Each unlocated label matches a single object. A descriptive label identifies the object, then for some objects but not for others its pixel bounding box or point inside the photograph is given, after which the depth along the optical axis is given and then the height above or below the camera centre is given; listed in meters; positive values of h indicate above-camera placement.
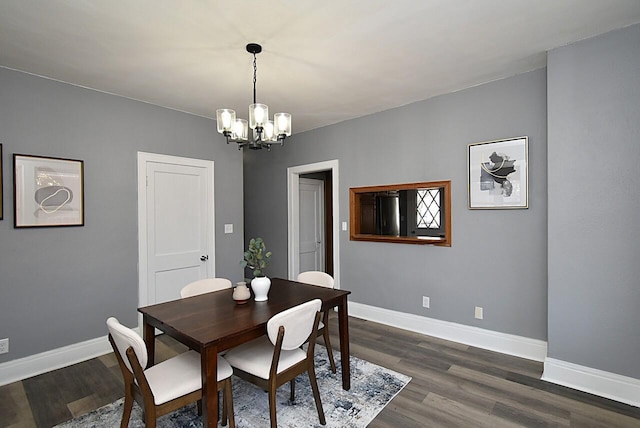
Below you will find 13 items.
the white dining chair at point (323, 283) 2.58 -0.64
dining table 1.57 -0.63
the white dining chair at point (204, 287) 2.48 -0.60
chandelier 2.25 +0.63
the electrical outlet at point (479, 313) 3.13 -1.02
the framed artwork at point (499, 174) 2.84 +0.35
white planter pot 2.25 -0.53
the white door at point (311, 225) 5.23 -0.21
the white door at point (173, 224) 3.45 -0.13
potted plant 2.21 -0.38
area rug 2.03 -1.35
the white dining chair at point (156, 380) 1.50 -0.90
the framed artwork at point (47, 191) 2.65 +0.20
